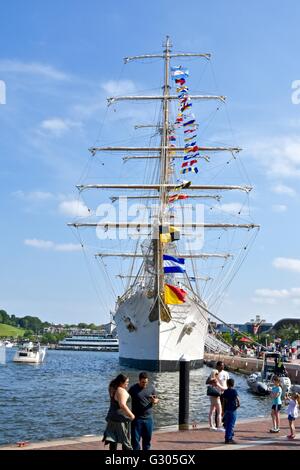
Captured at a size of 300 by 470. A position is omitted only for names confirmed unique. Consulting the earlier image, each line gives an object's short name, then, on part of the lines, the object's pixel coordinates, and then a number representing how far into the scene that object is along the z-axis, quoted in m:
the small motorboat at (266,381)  31.69
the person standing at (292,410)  13.51
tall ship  49.62
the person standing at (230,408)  12.54
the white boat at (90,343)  162.62
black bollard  15.33
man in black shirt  10.52
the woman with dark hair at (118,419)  9.76
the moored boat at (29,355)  77.00
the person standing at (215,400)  14.58
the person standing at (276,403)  14.32
